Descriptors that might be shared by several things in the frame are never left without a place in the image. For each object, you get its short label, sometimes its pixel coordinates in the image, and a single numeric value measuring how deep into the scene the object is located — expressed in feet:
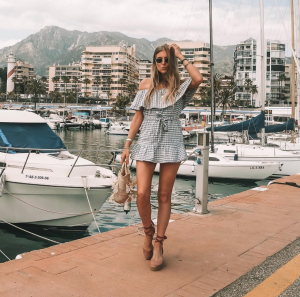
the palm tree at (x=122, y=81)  473.14
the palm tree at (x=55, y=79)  481.75
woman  12.57
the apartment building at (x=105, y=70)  490.90
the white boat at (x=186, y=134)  178.95
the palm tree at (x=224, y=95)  287.48
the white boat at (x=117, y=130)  221.05
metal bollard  21.00
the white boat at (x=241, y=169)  63.00
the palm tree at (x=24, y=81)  476.50
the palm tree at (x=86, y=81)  479.41
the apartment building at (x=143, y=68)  516.32
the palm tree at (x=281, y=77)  375.45
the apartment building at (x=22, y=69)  579.89
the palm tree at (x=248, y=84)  379.76
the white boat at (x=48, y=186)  28.84
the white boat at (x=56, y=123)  236.43
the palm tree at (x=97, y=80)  485.15
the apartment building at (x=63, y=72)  581.24
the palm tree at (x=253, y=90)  378.32
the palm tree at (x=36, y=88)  420.36
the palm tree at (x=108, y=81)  479.41
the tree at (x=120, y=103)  366.84
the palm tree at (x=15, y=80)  516.28
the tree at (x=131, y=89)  449.19
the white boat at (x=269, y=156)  67.62
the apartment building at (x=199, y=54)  463.01
